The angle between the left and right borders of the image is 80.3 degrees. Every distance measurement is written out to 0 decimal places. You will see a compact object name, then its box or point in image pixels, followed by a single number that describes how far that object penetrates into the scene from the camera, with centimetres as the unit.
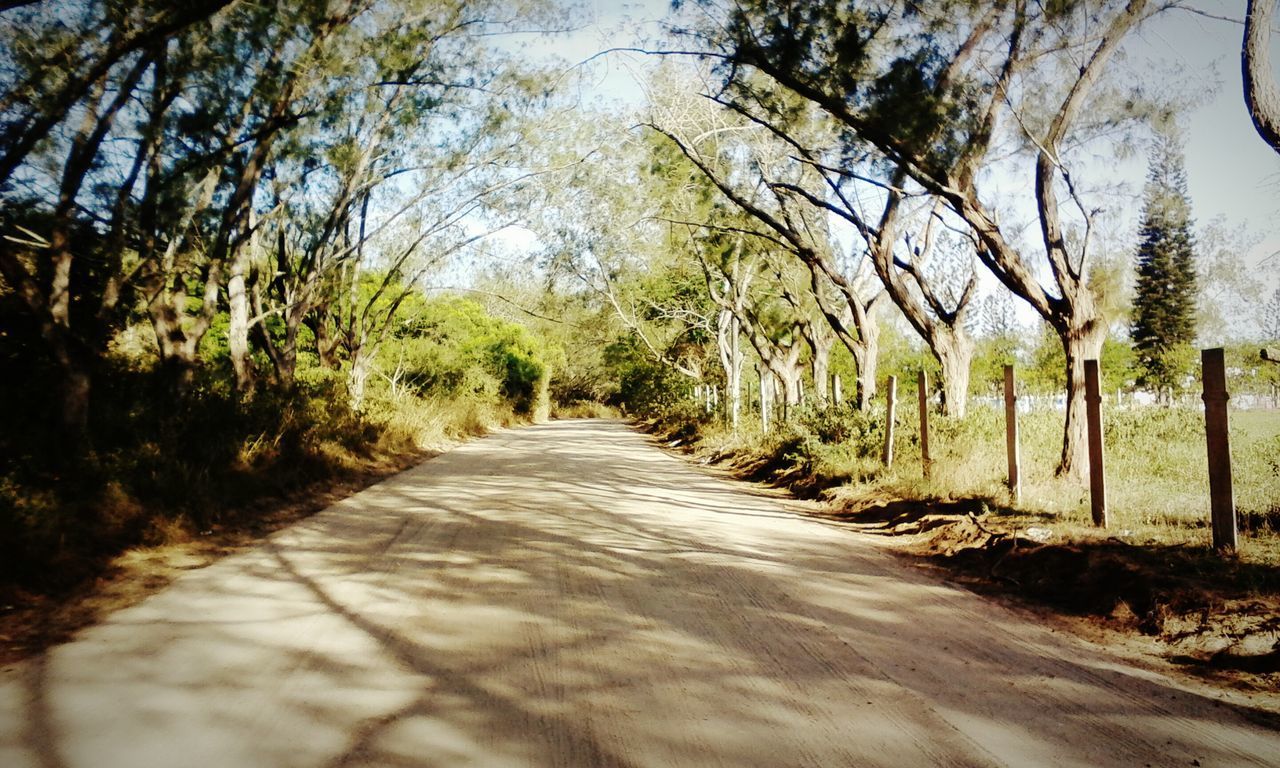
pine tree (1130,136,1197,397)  4844
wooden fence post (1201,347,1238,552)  558
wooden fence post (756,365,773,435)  1919
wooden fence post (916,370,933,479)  1053
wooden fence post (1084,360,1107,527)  704
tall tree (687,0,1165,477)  874
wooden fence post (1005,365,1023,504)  846
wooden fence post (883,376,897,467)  1142
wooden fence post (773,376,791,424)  1817
